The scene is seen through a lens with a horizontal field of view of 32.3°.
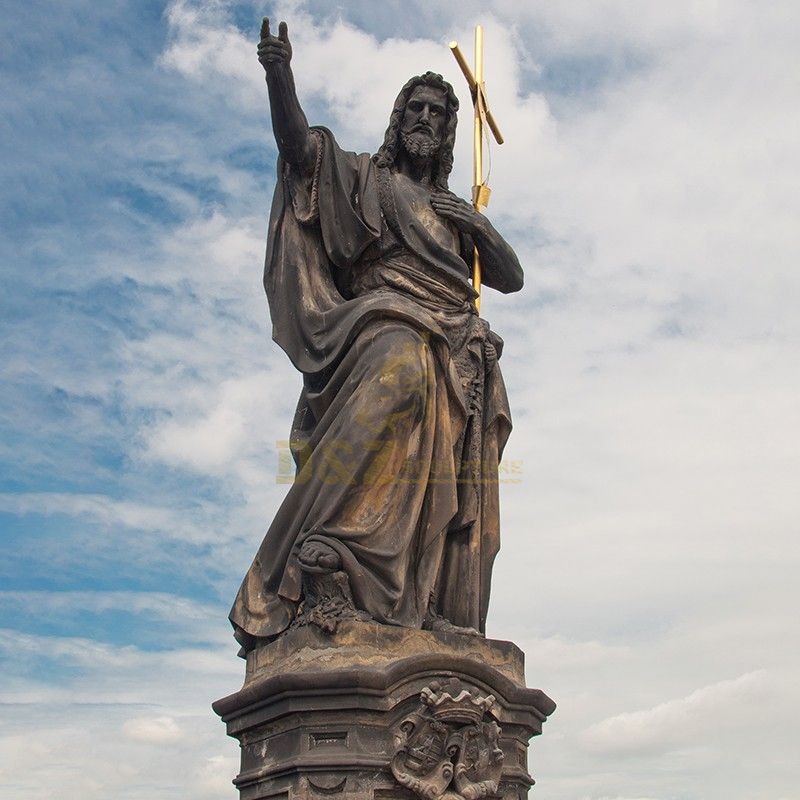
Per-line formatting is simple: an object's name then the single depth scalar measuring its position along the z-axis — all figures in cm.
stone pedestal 886
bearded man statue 970
